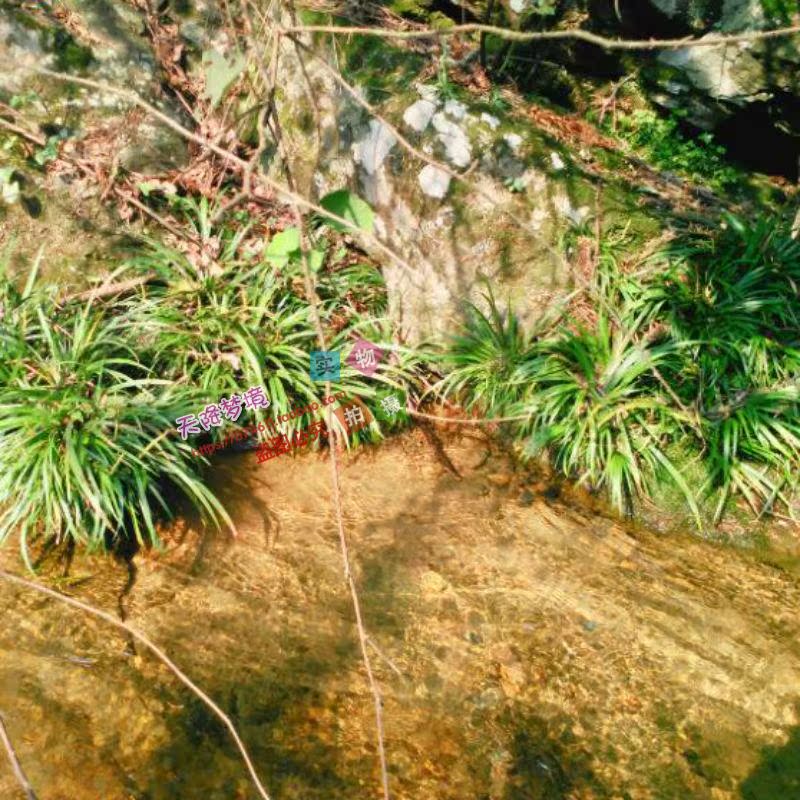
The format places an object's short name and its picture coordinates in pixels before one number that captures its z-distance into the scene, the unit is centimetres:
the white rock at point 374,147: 411
